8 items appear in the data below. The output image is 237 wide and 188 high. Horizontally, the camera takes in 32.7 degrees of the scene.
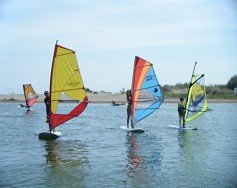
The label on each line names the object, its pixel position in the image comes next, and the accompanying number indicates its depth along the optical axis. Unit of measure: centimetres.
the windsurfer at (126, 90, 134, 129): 2156
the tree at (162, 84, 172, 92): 8394
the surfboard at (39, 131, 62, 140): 1828
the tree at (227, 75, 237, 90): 8289
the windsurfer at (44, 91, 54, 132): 1986
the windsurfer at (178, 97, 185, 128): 2223
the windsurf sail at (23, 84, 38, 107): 4609
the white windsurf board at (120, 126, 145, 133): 2119
